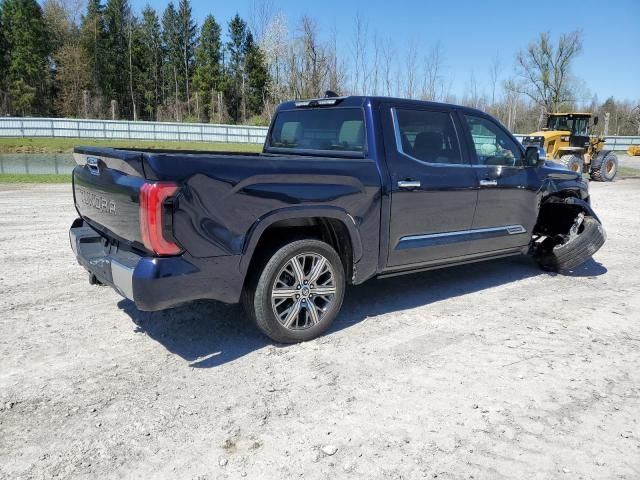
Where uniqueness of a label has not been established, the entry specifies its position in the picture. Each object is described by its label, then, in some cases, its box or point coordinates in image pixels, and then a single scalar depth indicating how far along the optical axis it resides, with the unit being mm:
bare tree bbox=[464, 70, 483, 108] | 42406
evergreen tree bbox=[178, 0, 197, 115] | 69312
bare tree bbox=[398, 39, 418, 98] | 34469
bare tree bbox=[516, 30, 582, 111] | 54406
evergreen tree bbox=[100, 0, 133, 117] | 64125
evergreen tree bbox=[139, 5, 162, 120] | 68500
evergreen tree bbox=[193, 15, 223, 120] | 65312
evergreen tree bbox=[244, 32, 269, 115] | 62219
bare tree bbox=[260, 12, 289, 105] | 33906
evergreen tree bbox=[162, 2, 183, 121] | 69062
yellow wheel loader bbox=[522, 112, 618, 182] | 17875
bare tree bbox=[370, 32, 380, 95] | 32669
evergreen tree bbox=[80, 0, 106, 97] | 62125
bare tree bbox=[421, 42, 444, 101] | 34719
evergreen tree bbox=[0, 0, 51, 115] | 57906
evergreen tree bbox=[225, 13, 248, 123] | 65219
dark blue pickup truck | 3205
